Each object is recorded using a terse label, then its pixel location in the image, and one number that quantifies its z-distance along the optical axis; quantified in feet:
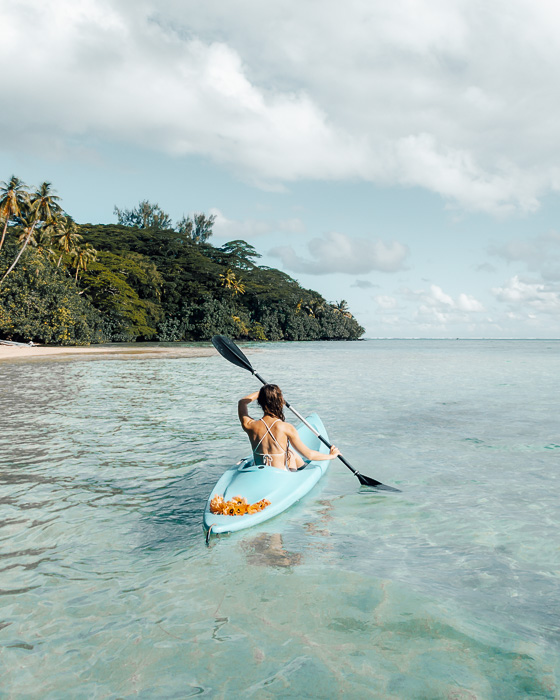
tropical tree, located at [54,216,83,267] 154.61
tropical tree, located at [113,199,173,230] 263.08
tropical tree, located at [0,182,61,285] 129.29
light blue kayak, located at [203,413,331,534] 15.30
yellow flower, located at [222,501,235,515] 15.52
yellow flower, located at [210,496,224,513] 15.61
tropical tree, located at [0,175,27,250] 117.91
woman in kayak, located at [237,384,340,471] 17.99
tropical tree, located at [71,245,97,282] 162.09
